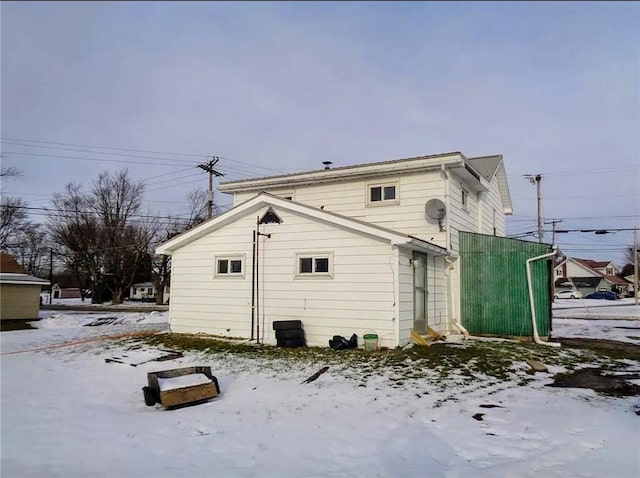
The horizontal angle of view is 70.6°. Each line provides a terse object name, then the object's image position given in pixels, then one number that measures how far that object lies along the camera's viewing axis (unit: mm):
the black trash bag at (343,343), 10570
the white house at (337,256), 10820
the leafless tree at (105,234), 46469
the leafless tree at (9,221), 40200
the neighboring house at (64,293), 69750
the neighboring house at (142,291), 64000
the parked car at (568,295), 50062
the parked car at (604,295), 51525
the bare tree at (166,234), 45688
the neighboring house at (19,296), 22484
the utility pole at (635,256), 39662
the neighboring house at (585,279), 65188
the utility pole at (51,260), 48256
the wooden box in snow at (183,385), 6820
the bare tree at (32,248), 48094
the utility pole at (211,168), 29500
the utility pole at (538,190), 35469
